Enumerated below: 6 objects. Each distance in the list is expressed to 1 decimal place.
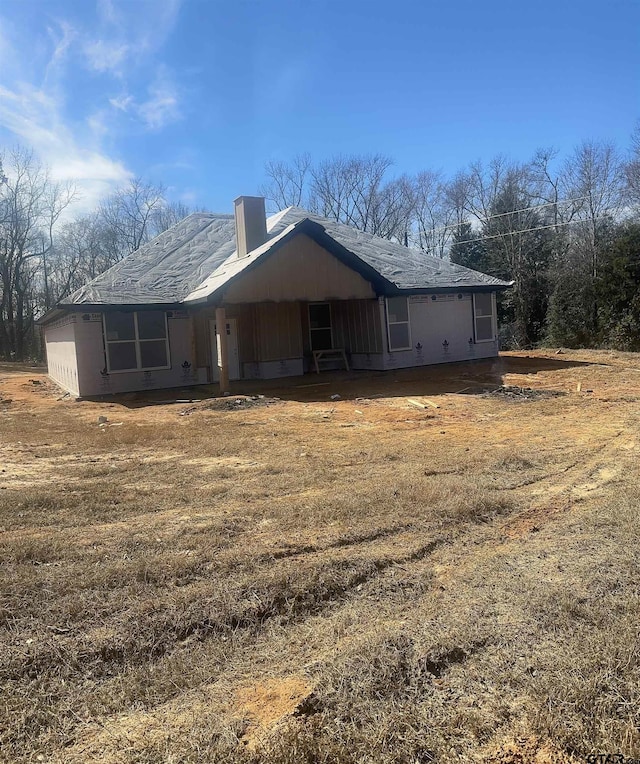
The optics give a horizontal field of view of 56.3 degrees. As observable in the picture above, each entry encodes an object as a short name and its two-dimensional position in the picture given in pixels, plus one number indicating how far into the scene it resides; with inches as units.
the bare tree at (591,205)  1151.6
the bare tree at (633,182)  1147.3
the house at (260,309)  646.5
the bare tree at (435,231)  1767.6
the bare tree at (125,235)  1857.8
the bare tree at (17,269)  1603.1
